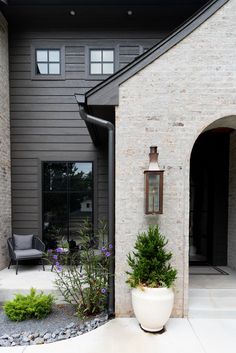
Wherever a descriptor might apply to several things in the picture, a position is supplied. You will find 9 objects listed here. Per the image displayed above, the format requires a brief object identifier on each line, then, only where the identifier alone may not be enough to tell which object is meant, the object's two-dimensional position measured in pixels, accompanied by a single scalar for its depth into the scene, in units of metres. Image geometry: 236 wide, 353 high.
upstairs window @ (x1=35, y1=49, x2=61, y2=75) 5.88
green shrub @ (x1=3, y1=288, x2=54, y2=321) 3.40
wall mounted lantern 3.23
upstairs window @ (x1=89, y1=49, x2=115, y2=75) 5.88
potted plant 2.99
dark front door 5.39
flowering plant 3.44
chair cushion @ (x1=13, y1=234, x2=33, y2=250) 5.51
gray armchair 5.15
